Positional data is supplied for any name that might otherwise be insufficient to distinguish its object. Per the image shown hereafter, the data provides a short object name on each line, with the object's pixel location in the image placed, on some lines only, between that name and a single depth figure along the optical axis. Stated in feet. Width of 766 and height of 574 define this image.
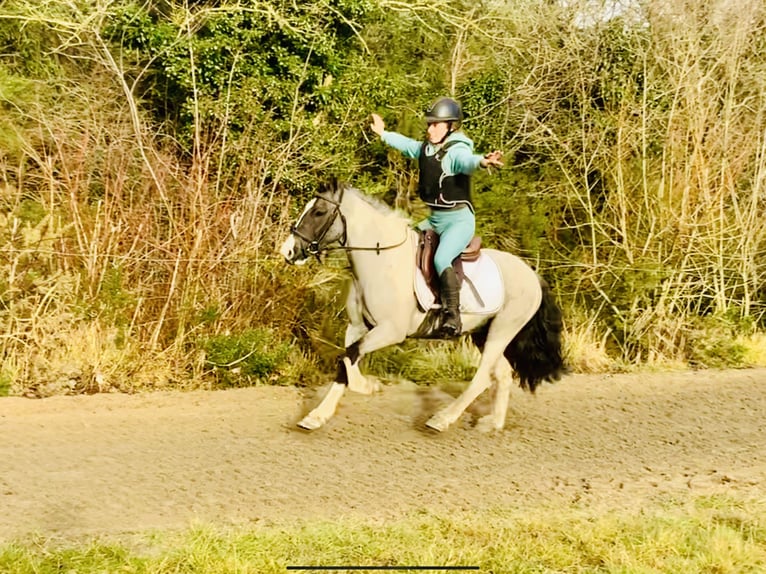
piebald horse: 19.75
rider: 19.42
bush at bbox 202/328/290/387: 26.53
